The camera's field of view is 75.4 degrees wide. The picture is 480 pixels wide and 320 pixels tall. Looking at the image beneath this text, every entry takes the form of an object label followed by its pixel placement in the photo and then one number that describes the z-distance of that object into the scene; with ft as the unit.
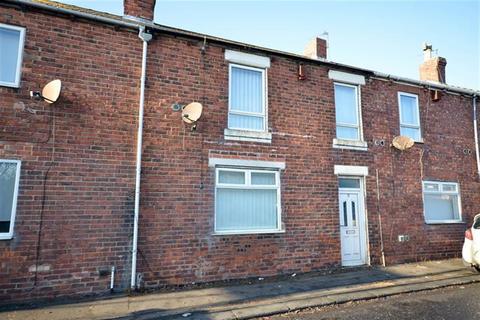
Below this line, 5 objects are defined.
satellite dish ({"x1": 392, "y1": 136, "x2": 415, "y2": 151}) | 31.17
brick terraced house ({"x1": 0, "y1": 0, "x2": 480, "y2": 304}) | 20.31
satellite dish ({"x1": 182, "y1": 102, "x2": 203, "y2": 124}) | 23.16
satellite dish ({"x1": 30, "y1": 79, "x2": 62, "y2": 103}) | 20.20
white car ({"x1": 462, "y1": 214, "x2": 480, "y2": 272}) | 24.98
